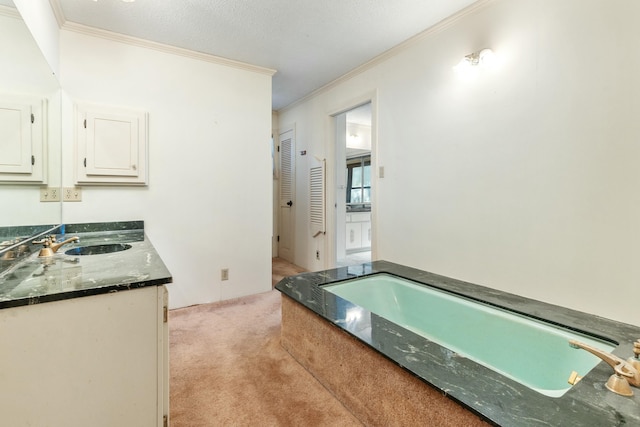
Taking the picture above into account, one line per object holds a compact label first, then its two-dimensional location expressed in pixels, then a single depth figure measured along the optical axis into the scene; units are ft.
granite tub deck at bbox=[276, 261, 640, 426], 2.77
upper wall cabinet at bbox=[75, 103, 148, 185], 7.45
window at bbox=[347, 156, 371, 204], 20.27
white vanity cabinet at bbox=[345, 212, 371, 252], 17.63
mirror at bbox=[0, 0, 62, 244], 4.29
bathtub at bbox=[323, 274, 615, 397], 4.31
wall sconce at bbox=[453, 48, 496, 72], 6.53
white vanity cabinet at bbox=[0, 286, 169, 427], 2.83
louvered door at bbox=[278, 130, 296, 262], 14.33
